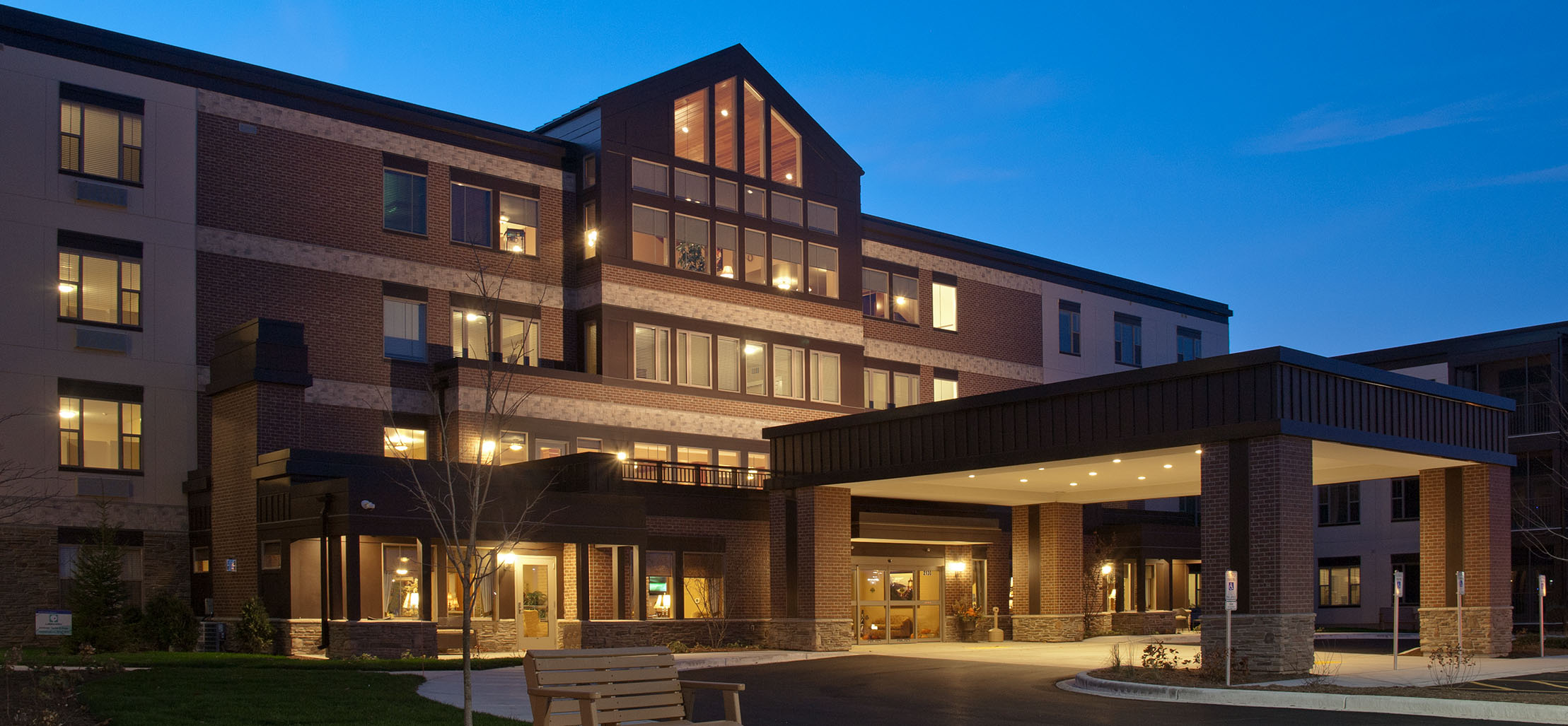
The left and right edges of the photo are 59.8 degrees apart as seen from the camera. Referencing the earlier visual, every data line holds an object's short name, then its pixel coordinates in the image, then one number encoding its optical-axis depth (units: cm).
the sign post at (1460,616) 2969
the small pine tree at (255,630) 2938
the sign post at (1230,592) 2295
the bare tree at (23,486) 3047
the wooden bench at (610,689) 1209
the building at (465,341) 3158
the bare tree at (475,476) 1430
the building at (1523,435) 4984
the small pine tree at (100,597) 2942
